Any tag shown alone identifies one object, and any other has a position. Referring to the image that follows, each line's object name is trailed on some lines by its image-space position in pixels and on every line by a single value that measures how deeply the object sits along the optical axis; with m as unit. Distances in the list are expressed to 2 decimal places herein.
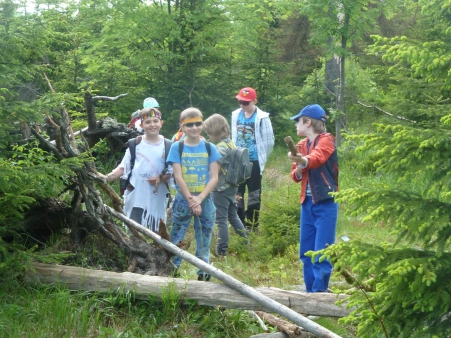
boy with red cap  8.74
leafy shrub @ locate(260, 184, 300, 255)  8.36
